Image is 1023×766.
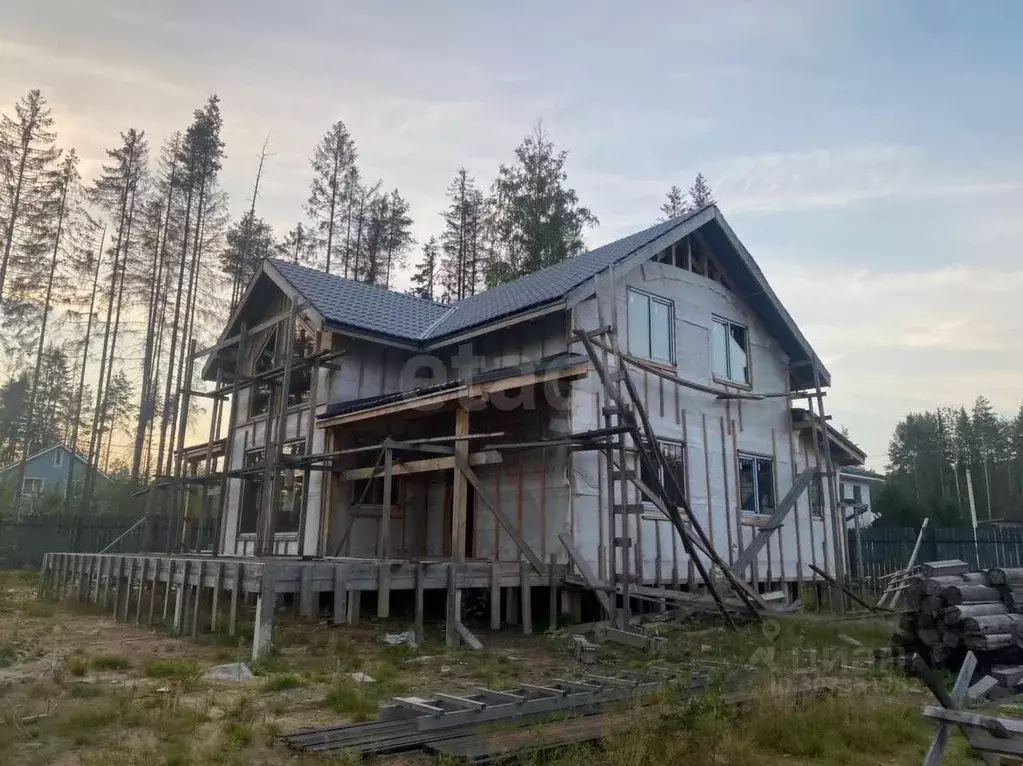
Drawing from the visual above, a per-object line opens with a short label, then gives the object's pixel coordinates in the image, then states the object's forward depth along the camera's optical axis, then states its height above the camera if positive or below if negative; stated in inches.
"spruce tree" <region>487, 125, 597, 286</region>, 1320.1 +564.7
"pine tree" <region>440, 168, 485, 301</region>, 1539.1 +602.0
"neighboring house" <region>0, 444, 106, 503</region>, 1724.9 +155.8
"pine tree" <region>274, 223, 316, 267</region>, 1384.1 +519.3
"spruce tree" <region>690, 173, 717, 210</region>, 1616.6 +735.5
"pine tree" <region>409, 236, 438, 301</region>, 1585.9 +554.9
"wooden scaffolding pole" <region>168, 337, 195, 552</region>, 692.1 +68.1
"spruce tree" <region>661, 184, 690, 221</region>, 1628.9 +716.7
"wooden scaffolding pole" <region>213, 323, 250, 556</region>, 627.2 +97.9
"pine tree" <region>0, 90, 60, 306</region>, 1094.4 +515.1
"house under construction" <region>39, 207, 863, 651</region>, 472.4 +77.6
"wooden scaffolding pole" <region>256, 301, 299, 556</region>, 548.1 +45.3
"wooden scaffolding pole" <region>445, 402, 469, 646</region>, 443.2 +23.7
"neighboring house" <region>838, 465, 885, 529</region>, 1155.3 +97.9
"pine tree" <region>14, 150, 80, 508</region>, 1144.8 +478.4
